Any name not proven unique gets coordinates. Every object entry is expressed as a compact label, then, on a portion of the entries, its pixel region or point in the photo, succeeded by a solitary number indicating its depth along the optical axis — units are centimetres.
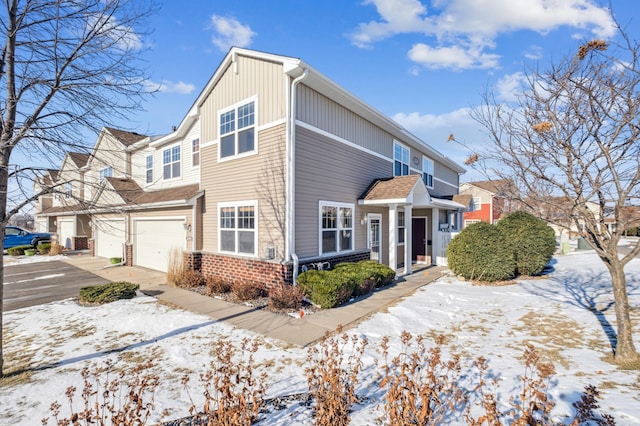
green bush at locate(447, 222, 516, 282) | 1038
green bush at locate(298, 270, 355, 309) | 749
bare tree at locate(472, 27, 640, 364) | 445
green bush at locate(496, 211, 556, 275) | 1104
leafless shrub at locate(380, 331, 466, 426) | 262
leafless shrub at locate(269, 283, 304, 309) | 748
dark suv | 2122
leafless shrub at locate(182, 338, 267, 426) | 280
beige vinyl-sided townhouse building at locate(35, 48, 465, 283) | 860
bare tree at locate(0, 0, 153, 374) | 422
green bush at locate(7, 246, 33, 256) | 1958
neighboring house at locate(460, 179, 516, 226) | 3538
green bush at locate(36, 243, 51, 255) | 1962
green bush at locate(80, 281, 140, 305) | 827
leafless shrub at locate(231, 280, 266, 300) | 832
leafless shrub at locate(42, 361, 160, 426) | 251
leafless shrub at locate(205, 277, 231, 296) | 903
